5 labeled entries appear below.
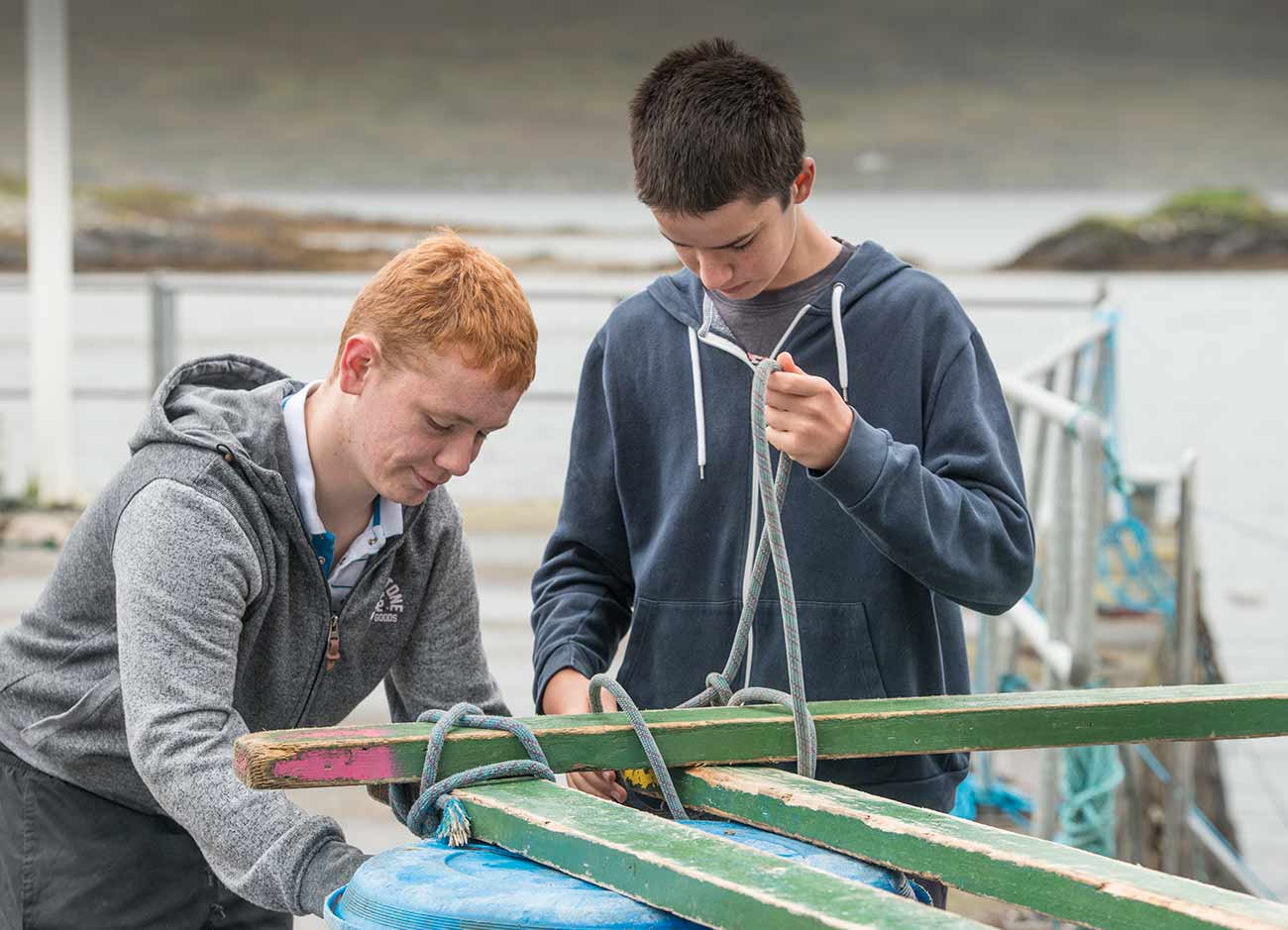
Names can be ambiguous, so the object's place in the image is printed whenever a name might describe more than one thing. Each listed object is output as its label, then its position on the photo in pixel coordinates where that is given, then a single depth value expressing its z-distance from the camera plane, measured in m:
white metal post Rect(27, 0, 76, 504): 11.90
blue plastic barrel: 3.53
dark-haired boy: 3.98
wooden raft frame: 3.50
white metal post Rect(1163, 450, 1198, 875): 7.42
